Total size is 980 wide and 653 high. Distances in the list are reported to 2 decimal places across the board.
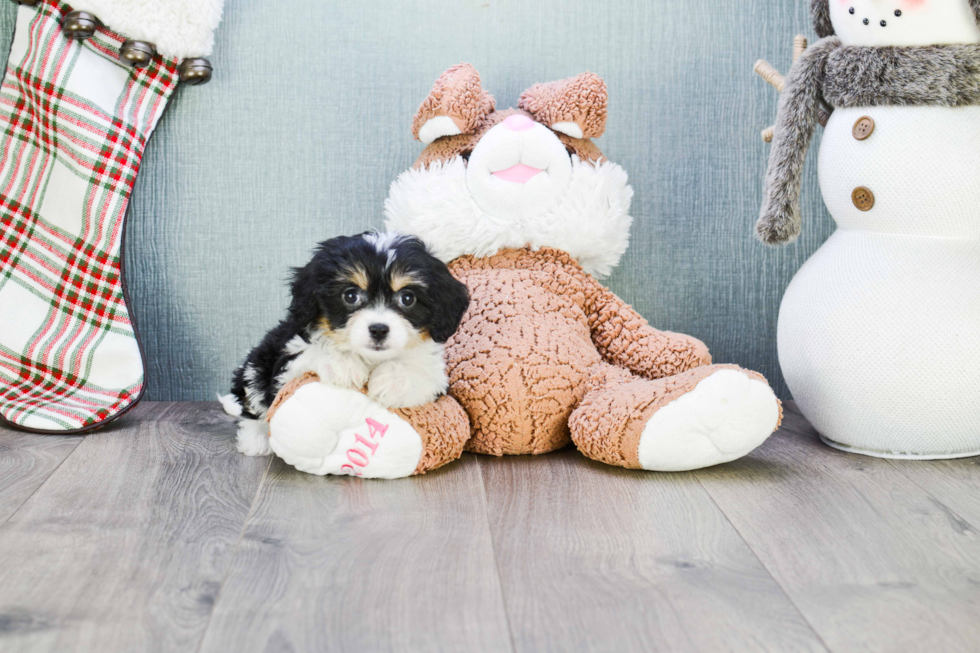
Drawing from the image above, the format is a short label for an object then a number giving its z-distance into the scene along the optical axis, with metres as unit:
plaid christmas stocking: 1.72
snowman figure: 1.41
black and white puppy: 1.29
